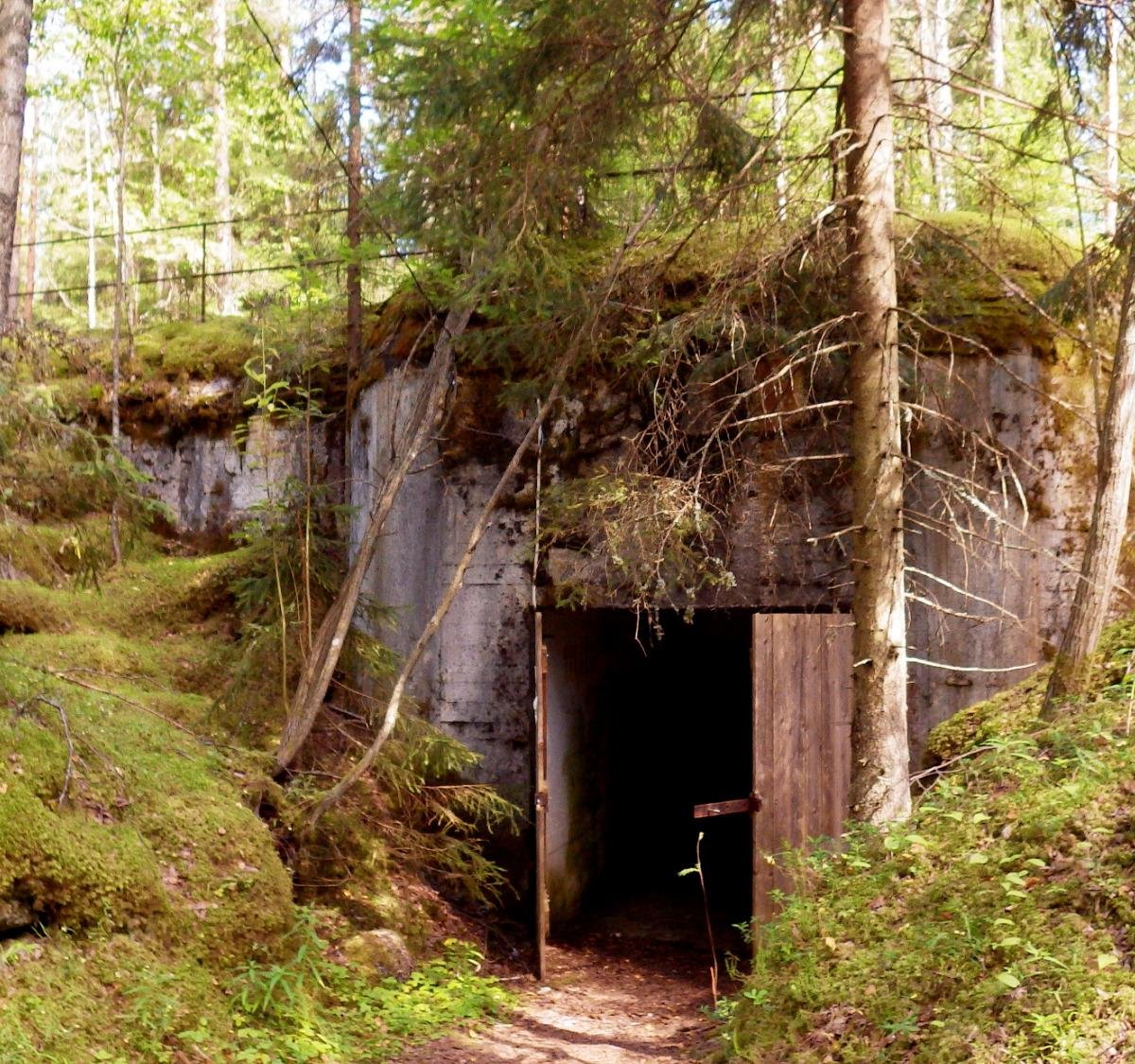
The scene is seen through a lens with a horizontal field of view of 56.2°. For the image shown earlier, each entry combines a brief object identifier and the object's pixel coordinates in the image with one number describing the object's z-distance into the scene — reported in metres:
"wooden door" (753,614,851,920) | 6.48
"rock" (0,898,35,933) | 4.64
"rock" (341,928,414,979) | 6.38
